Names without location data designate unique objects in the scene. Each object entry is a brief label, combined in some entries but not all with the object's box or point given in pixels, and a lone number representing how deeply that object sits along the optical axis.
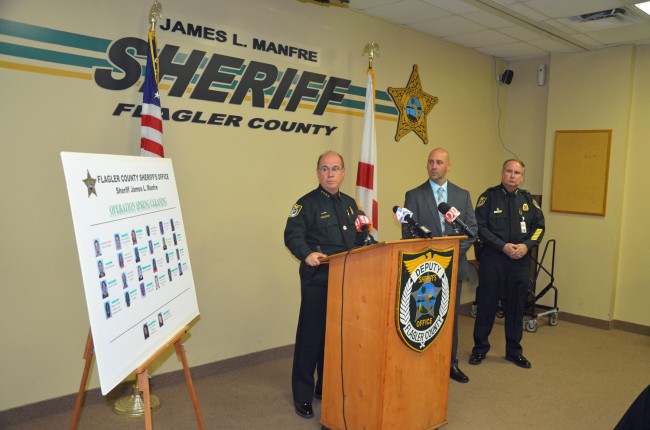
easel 2.21
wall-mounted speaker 6.62
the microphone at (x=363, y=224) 2.89
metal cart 5.67
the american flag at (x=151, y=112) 3.36
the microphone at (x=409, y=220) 2.79
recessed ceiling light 4.30
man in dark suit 3.97
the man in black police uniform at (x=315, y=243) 3.36
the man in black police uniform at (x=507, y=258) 4.47
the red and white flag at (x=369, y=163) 4.66
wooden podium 2.72
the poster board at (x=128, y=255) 2.02
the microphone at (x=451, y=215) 3.07
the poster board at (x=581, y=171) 5.88
